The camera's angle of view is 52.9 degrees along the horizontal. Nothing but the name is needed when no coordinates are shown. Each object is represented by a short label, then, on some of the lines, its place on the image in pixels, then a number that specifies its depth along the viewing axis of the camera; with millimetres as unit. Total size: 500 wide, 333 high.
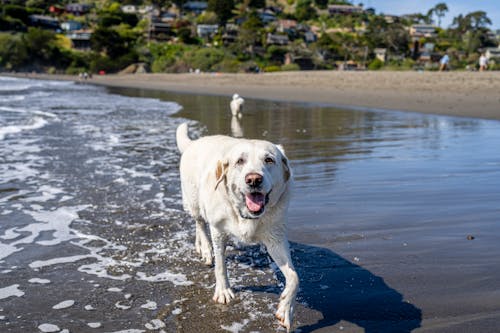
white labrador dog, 3488
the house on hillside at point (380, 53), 92938
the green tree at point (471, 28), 111938
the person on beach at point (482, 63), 31256
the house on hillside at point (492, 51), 93112
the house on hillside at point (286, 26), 134375
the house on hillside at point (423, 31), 144300
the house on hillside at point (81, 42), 111438
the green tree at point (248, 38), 95812
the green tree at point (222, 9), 129250
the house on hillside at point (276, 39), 106375
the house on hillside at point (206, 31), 122375
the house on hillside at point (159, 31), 115800
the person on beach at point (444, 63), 33906
